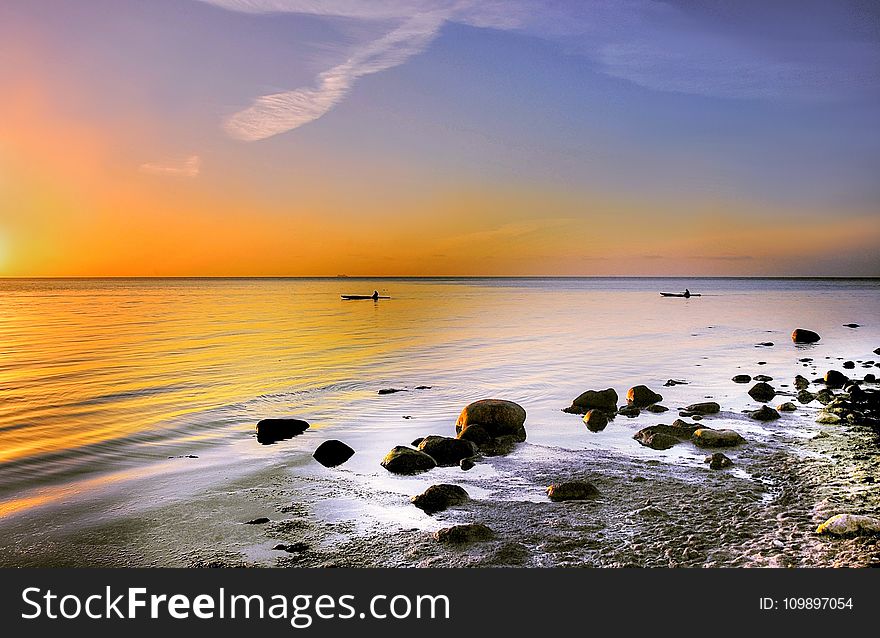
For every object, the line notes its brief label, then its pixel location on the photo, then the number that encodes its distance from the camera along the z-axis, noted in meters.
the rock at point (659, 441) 11.50
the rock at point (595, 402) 15.09
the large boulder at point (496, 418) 12.51
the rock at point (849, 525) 7.20
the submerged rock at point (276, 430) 12.73
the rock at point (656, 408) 14.92
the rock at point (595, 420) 13.34
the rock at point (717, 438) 11.49
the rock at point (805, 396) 15.89
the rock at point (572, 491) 8.83
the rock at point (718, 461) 10.10
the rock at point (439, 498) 8.48
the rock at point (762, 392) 16.11
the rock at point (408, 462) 10.29
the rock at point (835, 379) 18.05
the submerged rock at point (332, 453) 10.96
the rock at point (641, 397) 15.75
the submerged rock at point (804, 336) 31.33
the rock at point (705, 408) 14.49
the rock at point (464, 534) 7.36
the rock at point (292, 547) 7.21
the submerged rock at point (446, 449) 10.82
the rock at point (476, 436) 11.96
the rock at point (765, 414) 13.64
